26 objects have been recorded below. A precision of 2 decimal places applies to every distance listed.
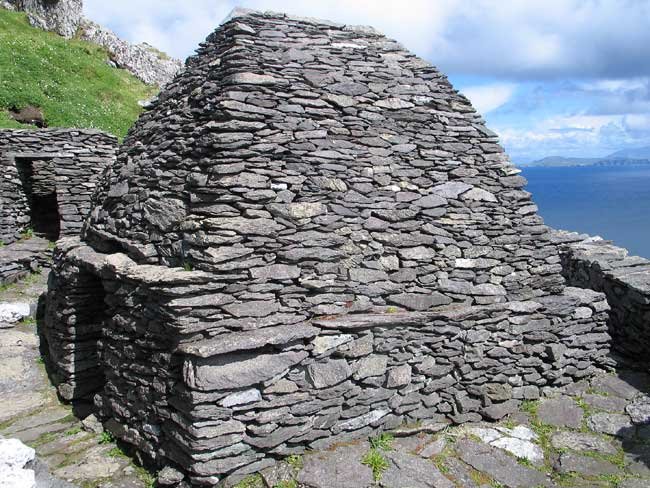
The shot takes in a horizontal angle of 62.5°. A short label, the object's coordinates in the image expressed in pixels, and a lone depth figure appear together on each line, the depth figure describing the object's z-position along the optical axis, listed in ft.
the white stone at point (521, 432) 22.45
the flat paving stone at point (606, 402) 24.70
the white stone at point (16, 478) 15.05
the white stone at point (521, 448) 21.18
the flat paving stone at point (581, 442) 21.80
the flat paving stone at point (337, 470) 18.53
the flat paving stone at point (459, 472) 19.29
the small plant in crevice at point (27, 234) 51.01
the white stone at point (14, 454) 15.43
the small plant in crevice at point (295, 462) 19.29
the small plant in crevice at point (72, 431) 23.13
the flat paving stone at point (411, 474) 18.78
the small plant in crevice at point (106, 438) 22.31
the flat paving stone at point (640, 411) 23.69
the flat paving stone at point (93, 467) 19.84
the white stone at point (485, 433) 22.21
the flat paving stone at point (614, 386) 25.85
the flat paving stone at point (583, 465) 20.31
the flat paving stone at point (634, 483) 19.31
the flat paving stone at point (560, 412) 23.70
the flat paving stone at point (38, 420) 23.50
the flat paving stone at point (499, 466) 19.69
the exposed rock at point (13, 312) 34.60
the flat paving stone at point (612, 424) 22.89
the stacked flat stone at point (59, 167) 45.44
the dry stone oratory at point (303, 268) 18.92
